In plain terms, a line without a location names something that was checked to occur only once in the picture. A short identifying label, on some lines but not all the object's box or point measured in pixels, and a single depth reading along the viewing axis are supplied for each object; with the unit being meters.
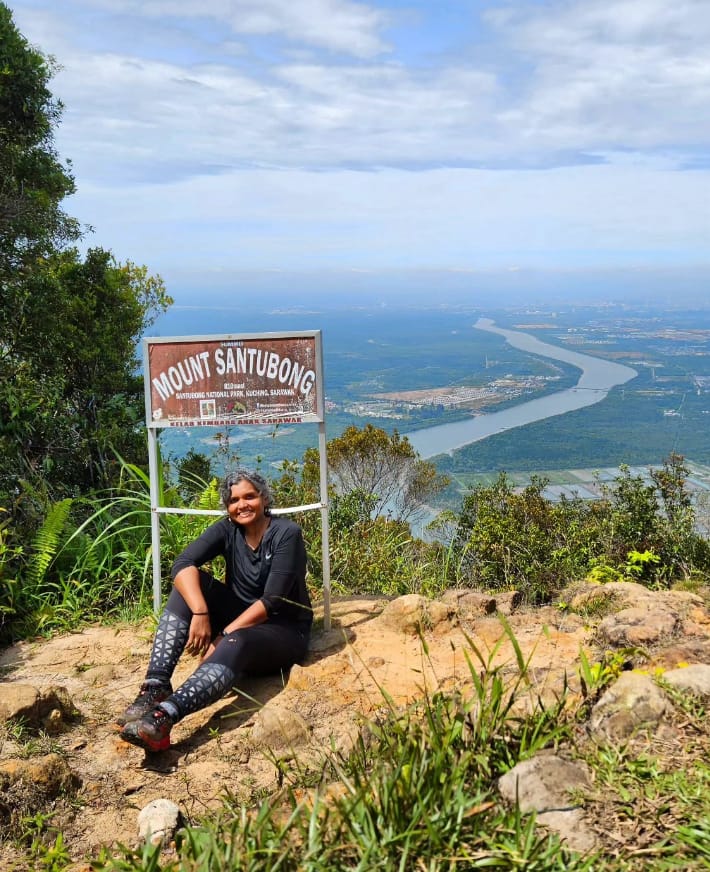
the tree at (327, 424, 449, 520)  16.44
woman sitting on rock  3.61
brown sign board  4.54
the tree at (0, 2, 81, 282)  8.17
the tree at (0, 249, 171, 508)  6.73
